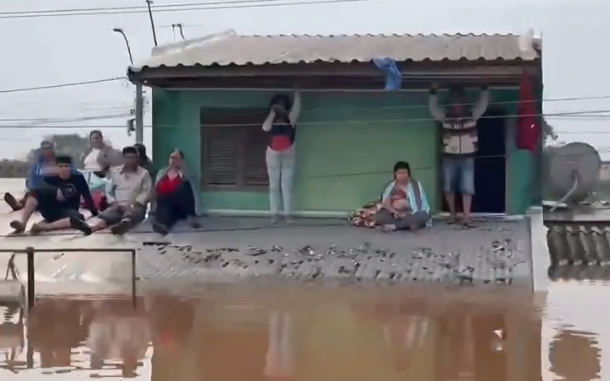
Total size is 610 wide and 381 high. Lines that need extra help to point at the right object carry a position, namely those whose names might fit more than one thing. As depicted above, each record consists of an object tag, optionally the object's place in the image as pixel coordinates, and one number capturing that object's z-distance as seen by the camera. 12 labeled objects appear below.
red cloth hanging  13.26
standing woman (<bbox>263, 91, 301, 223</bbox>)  13.70
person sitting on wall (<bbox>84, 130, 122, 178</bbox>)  15.28
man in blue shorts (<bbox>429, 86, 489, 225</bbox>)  13.36
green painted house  13.49
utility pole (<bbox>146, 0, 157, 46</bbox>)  22.31
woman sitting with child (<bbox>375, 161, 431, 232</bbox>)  13.01
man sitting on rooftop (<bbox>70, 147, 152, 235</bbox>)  13.69
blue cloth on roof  12.88
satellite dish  17.62
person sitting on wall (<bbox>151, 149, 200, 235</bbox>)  13.63
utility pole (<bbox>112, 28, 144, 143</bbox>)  14.30
